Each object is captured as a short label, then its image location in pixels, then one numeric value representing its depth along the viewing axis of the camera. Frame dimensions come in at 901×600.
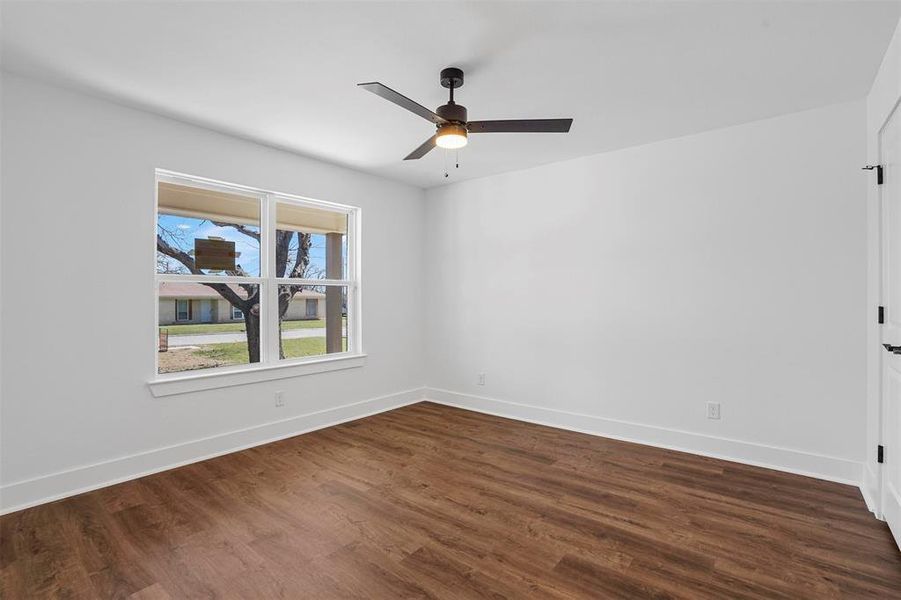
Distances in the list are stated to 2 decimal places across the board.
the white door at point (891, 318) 2.20
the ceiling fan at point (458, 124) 2.45
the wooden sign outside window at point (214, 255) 3.61
